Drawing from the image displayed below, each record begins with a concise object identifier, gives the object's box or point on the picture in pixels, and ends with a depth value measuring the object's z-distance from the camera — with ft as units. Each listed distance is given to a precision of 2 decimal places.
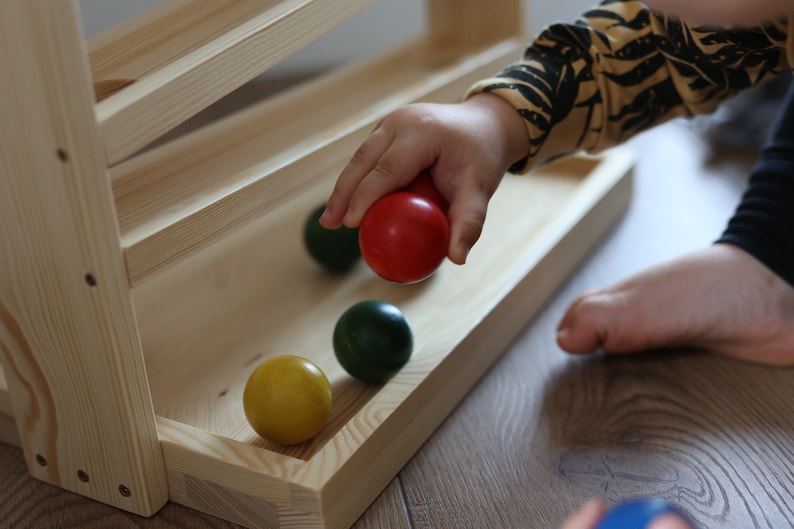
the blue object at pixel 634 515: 1.52
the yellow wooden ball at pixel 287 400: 2.42
